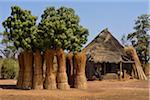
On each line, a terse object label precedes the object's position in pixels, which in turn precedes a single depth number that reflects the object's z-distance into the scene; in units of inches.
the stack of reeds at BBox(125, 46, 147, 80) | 1656.5
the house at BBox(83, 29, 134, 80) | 1611.7
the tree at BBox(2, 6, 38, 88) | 922.1
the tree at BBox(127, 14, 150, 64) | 2062.0
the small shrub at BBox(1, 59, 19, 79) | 1646.2
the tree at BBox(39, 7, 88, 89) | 904.3
